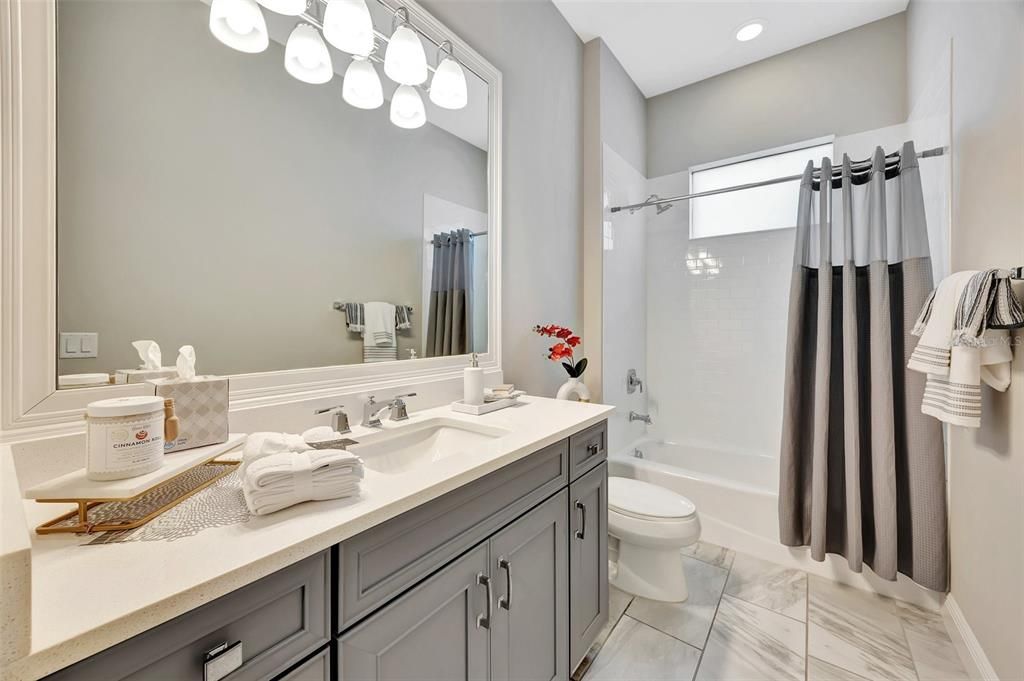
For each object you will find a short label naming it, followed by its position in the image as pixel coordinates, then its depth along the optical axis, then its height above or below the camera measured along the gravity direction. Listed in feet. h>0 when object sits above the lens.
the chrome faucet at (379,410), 3.93 -0.68
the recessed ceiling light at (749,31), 7.38 +5.64
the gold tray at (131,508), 1.89 -0.84
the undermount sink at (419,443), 3.67 -0.99
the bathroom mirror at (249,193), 2.65 +1.25
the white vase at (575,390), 6.04 -0.73
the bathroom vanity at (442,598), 1.73 -1.49
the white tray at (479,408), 4.59 -0.76
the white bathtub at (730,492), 6.88 -2.71
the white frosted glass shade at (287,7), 3.44 +2.84
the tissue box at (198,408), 2.51 -0.41
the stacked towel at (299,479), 2.09 -0.73
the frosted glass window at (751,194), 8.27 +3.07
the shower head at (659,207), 8.95 +3.04
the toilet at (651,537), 5.51 -2.66
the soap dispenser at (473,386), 4.71 -0.51
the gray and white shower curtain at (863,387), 5.49 -0.68
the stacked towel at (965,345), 3.76 -0.05
